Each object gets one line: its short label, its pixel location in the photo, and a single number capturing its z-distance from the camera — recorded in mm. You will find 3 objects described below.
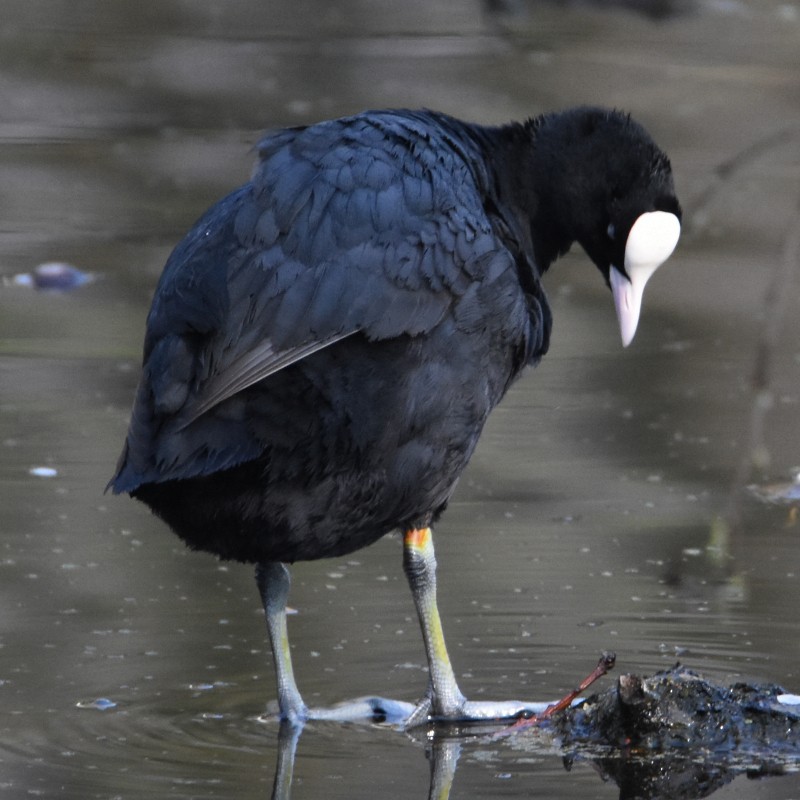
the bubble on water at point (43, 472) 10781
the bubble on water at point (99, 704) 7526
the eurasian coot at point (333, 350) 7207
